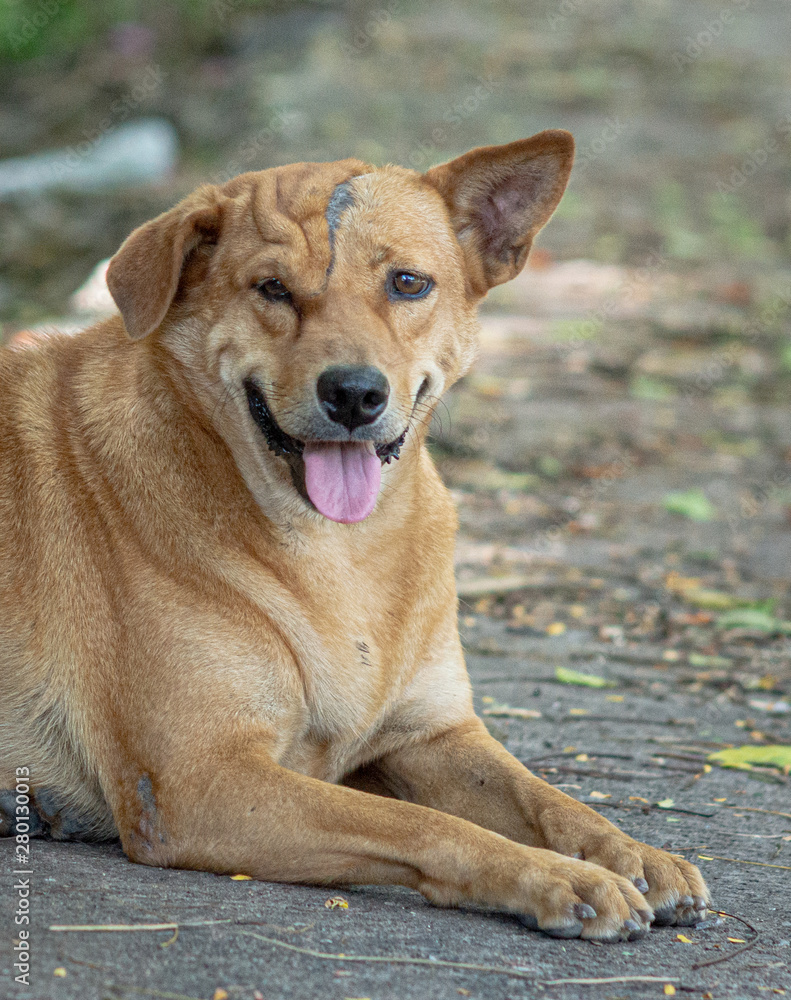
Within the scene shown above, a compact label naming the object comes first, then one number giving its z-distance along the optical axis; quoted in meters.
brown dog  6.65
